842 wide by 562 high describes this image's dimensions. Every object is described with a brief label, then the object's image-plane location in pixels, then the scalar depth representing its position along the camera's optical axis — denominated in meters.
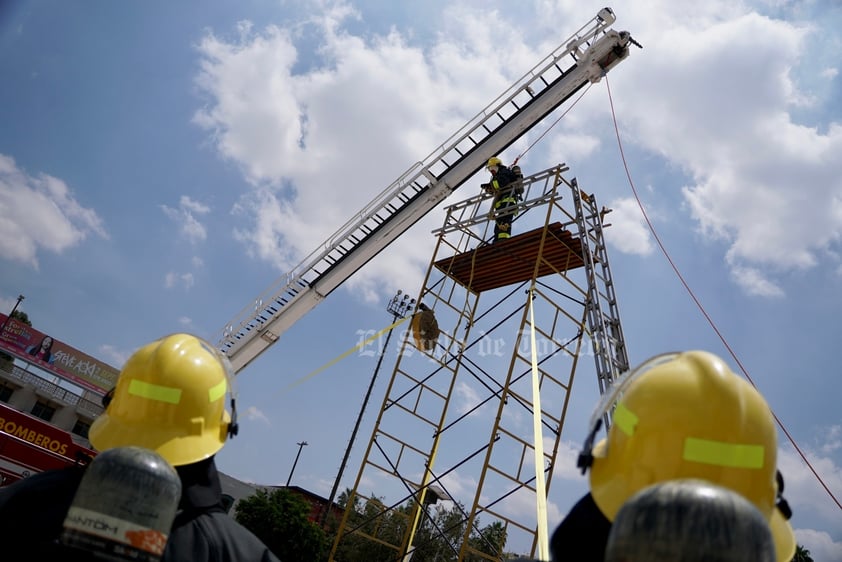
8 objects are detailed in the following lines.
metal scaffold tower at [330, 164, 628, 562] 8.81
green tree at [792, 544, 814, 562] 23.94
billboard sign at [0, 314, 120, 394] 42.28
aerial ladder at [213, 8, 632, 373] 13.75
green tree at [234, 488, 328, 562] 26.53
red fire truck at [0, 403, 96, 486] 8.54
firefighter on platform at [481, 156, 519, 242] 11.57
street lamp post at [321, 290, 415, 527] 29.65
